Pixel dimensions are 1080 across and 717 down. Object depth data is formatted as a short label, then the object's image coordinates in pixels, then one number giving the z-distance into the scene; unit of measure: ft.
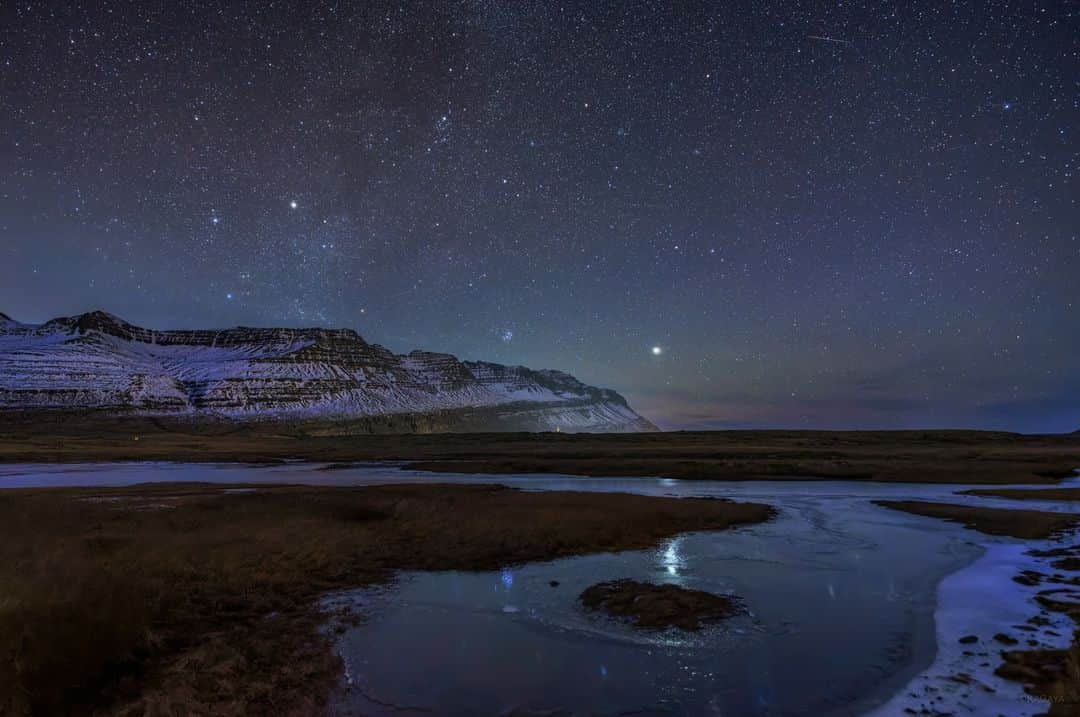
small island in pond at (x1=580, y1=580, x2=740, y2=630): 39.01
